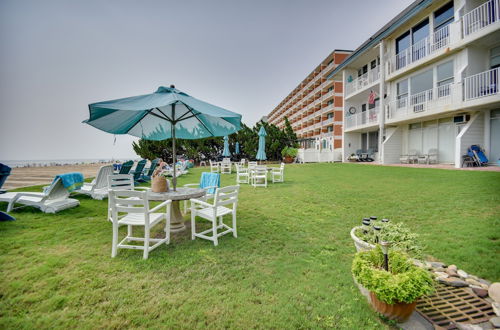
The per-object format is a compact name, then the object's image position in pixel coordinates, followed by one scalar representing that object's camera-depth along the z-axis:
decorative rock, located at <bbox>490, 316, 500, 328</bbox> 1.87
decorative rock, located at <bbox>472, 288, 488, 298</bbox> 2.25
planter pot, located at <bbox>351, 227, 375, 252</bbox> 2.37
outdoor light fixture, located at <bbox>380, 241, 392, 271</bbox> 2.01
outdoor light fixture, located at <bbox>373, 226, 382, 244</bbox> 2.38
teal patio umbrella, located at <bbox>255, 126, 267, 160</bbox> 19.66
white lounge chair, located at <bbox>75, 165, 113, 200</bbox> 7.23
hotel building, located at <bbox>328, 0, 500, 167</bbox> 11.66
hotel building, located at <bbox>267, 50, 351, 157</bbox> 30.97
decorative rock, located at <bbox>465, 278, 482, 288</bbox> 2.42
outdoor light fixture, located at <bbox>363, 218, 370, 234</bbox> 2.66
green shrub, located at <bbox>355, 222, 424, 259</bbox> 2.20
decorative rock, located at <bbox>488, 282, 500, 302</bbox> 2.14
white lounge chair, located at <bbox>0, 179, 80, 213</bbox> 5.55
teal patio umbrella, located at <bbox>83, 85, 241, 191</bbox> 3.65
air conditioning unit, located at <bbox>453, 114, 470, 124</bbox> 13.03
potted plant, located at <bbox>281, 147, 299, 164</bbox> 27.67
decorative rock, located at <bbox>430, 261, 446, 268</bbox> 2.80
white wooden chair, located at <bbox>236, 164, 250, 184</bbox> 10.79
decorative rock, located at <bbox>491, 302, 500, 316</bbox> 2.01
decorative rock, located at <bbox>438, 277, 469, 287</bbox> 2.43
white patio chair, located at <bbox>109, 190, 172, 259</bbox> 3.16
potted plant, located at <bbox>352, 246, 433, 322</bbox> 1.80
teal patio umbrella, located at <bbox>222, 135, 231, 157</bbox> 23.27
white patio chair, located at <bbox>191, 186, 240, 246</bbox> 3.67
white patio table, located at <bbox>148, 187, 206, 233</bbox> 3.83
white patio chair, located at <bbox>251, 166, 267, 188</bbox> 9.66
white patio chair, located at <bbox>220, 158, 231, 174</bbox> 16.01
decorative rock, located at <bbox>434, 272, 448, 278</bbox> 2.59
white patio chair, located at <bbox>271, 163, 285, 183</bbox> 10.81
